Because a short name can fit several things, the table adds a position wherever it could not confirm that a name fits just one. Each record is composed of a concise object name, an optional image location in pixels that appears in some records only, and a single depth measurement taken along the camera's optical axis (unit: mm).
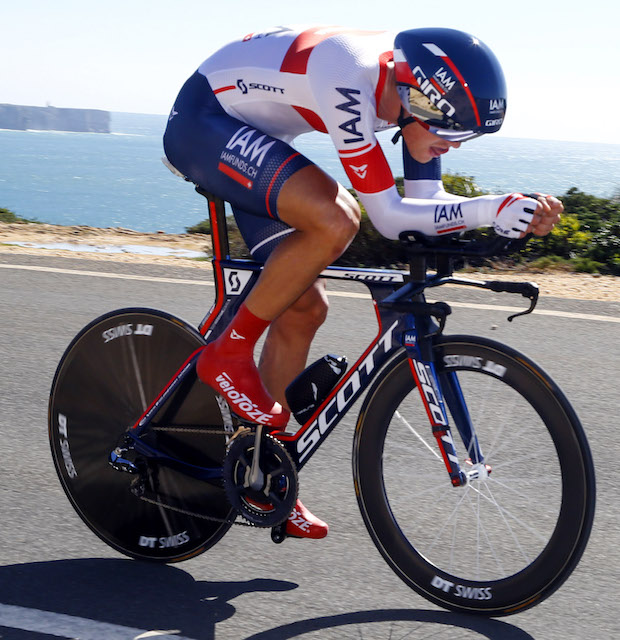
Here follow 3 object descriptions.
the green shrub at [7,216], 11961
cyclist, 2617
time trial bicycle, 2721
